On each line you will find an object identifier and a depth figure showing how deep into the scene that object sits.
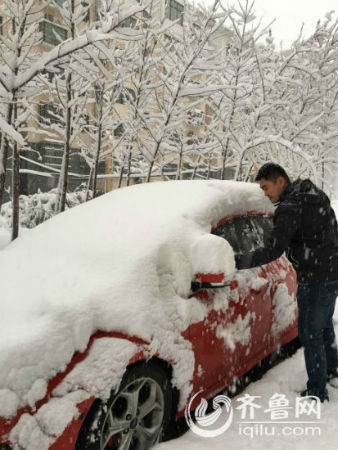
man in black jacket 2.61
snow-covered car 1.76
